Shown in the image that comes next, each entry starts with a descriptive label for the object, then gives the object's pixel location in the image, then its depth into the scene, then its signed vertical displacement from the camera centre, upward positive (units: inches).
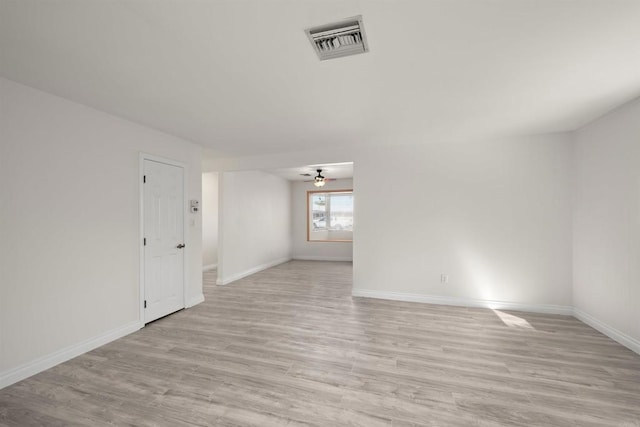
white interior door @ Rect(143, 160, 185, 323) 135.7 -14.5
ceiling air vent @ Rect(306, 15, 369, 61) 63.7 +44.0
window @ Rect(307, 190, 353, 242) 340.8 -5.5
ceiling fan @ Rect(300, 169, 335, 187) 260.5 +31.0
